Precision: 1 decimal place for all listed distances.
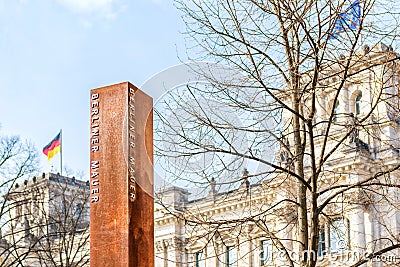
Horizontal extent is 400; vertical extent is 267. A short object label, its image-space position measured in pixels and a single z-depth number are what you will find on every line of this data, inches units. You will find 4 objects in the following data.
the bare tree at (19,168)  1173.3
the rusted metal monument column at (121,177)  568.7
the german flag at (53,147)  1951.3
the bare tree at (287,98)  486.9
